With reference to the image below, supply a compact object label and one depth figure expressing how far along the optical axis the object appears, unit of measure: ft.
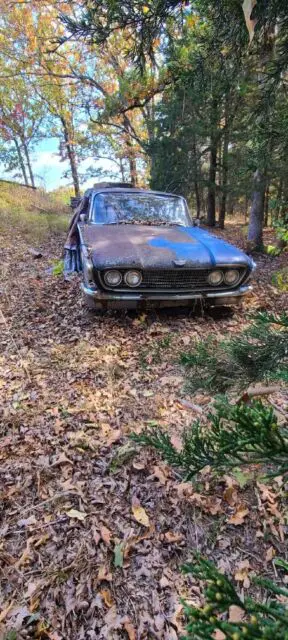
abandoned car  12.75
